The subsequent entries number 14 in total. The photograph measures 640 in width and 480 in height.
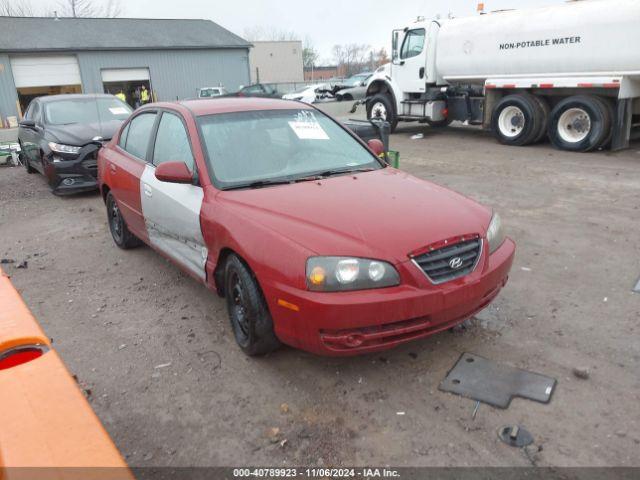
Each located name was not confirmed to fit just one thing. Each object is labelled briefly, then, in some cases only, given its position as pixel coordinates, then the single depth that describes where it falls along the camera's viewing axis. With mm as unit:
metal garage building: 26953
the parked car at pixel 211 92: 27683
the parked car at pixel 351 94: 26219
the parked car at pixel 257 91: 26328
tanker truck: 10062
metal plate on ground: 2928
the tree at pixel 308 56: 87062
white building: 54281
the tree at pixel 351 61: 88250
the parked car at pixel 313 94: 27188
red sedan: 2777
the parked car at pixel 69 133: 8055
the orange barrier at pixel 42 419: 1360
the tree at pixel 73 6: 51000
